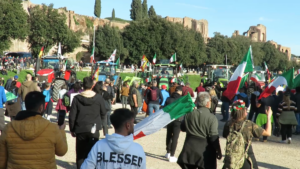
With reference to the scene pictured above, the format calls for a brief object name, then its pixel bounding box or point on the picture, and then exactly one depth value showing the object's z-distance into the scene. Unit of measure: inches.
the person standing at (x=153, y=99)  494.6
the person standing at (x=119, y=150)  122.2
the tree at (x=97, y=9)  4286.4
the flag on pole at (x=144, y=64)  1209.5
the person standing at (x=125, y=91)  688.4
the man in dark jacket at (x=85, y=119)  245.1
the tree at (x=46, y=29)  2237.2
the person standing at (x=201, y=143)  201.2
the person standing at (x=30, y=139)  138.9
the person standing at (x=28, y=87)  458.1
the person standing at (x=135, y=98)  561.3
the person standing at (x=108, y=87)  587.1
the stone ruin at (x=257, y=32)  6141.7
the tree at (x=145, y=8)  4421.8
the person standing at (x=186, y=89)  529.8
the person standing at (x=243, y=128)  193.5
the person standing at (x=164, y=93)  479.7
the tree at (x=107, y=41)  2678.6
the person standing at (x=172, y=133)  329.7
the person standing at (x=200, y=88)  647.8
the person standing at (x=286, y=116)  438.3
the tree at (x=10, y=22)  1718.8
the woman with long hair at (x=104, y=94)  353.4
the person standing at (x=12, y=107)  454.6
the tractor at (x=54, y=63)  1146.9
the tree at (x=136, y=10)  4338.8
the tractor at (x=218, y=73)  1167.0
